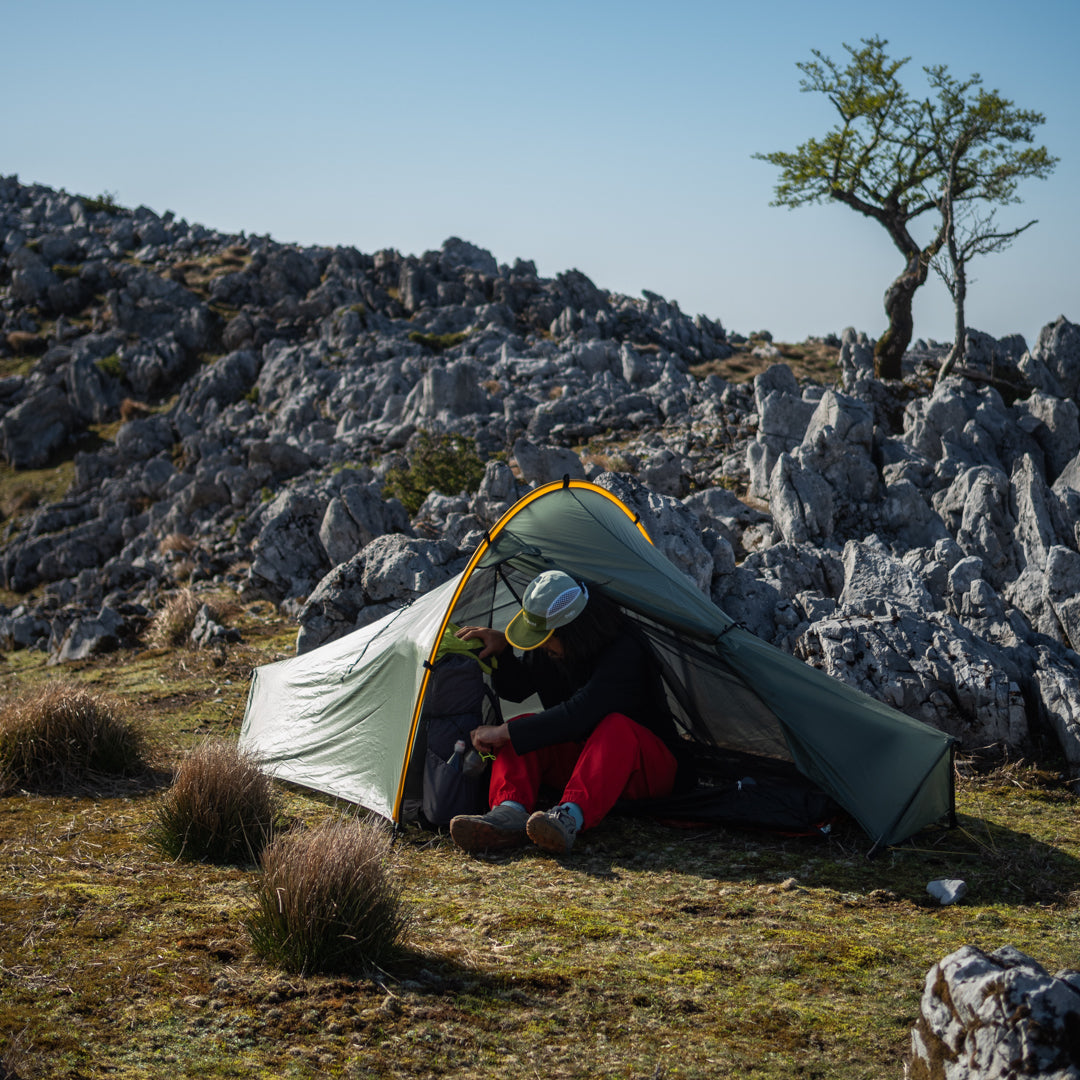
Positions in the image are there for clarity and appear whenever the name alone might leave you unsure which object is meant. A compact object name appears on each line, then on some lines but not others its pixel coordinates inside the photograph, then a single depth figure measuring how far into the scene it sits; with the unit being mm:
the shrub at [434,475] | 21109
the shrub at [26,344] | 55062
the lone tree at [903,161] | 29516
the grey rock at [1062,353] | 23500
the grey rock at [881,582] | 9352
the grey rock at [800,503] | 14500
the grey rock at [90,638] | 14773
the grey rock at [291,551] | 16938
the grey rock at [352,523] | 16766
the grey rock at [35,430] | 43656
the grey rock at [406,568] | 11906
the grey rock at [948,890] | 5289
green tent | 6348
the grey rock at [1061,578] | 10086
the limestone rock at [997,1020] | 2822
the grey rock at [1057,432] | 17812
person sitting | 6230
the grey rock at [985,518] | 13438
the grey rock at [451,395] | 31438
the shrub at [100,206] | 76062
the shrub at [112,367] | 48750
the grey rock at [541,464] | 18219
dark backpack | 6750
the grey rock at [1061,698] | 7566
